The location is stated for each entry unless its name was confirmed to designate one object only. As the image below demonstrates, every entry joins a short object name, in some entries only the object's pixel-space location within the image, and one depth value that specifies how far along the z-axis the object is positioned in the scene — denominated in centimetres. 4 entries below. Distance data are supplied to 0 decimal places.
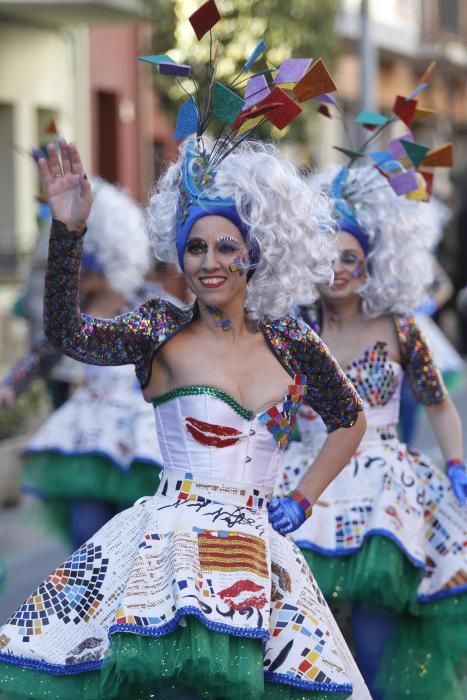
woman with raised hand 625
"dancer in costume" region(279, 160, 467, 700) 876
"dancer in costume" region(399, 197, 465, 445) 1222
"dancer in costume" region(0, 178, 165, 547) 1157
